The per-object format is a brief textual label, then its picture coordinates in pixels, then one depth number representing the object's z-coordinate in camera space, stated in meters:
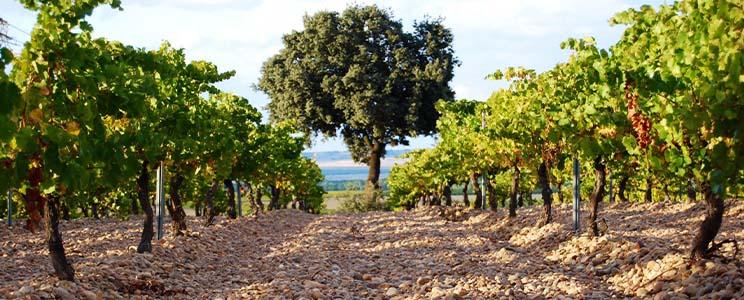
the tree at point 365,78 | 47.84
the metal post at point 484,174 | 24.69
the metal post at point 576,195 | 17.88
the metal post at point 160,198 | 19.16
